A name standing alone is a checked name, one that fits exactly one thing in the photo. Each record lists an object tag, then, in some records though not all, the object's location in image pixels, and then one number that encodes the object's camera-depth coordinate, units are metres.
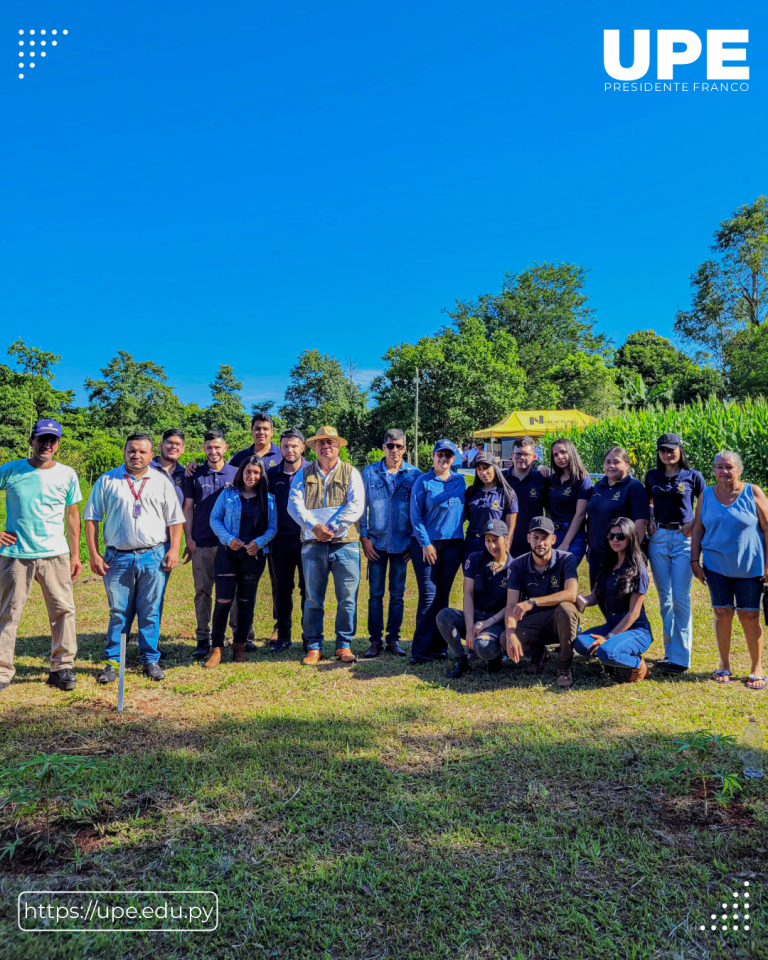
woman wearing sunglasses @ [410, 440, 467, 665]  5.68
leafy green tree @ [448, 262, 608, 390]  52.44
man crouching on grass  5.07
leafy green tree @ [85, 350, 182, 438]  46.06
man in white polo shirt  5.32
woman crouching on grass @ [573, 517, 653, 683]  5.03
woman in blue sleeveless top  4.91
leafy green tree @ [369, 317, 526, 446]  45.12
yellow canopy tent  29.40
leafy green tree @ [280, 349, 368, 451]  59.50
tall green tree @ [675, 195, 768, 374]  39.91
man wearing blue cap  4.95
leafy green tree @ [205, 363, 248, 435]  54.81
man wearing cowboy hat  5.69
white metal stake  4.54
